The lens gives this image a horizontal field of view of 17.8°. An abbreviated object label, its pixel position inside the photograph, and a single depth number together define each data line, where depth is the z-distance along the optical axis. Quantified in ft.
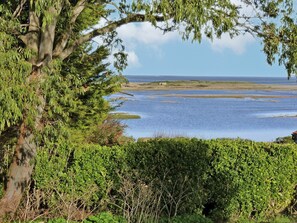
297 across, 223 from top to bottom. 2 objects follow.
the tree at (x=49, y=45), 38.88
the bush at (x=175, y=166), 58.48
